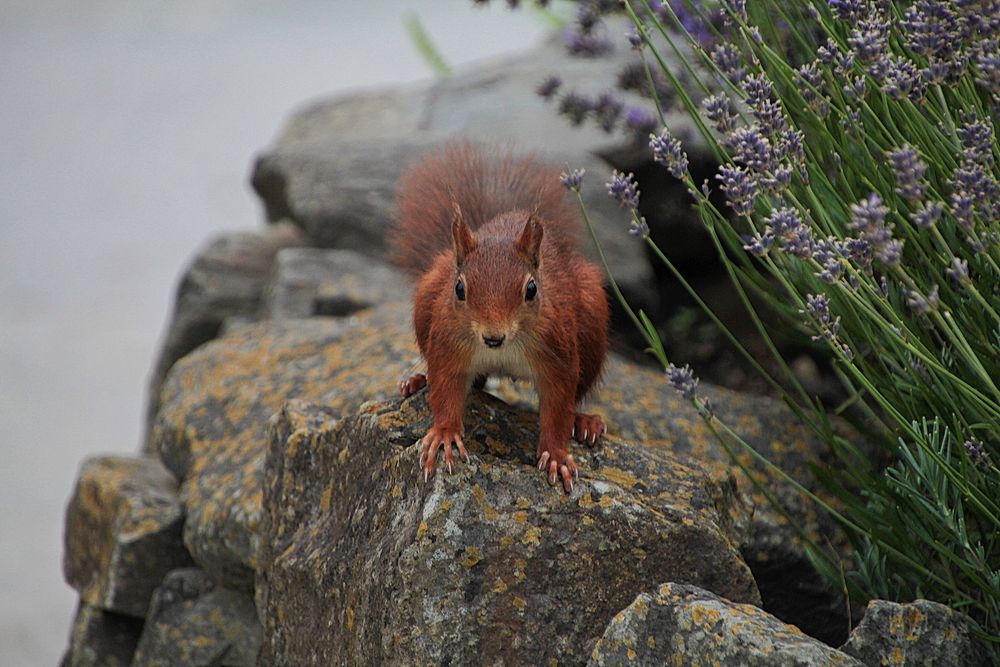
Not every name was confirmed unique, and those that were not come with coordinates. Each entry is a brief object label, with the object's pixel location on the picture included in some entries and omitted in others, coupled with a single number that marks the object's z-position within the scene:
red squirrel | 4.29
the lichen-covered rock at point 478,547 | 4.12
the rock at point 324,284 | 8.23
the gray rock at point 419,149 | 8.88
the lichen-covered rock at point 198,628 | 5.87
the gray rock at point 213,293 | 9.36
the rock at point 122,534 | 6.42
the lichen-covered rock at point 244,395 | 6.05
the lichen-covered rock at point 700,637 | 3.67
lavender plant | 3.48
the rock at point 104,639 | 6.54
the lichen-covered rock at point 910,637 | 3.95
